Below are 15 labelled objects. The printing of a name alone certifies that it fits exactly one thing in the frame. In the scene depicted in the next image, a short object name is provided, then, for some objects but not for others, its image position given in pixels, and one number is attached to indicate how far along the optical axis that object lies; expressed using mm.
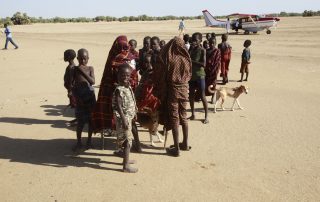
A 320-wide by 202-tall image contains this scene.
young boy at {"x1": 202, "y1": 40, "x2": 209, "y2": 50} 9914
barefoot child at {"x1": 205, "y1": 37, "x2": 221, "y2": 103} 8977
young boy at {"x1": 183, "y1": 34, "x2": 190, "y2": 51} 10502
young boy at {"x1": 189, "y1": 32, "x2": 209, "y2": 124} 7348
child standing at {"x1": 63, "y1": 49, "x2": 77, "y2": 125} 7125
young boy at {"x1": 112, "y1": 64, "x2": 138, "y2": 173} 5277
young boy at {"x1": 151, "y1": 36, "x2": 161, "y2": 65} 7527
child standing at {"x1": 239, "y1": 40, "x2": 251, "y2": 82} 12359
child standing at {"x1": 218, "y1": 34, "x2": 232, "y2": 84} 11898
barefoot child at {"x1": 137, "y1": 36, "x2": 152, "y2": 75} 7821
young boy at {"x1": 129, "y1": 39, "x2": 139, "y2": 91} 5965
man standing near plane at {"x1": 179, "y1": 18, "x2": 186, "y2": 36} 38719
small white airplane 34656
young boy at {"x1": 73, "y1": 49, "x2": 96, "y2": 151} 6062
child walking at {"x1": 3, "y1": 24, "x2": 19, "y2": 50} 24009
